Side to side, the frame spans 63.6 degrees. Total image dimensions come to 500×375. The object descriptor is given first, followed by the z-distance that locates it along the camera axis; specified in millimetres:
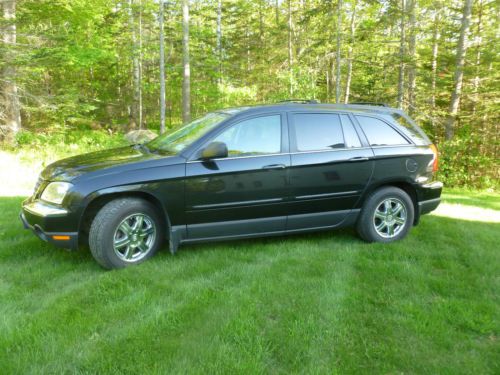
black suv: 3859
